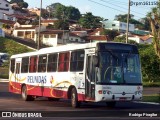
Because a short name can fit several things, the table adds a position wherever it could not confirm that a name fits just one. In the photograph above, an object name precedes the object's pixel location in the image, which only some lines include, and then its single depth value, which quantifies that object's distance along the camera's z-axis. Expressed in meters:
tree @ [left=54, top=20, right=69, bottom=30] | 124.62
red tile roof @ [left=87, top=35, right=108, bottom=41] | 107.62
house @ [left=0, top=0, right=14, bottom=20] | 153.38
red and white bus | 19.17
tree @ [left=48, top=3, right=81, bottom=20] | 159.12
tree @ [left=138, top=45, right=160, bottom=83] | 54.47
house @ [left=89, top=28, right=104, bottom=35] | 121.86
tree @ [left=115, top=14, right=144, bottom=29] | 173.15
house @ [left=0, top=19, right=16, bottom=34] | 116.81
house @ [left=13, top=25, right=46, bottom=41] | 107.50
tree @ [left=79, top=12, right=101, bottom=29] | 138.75
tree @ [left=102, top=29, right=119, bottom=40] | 119.39
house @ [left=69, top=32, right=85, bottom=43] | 107.03
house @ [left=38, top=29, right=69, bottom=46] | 100.88
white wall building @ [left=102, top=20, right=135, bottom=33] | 150.00
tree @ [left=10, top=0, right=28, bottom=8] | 187.10
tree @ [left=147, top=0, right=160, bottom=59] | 25.98
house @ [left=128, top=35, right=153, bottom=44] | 120.61
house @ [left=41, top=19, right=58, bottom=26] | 135.06
